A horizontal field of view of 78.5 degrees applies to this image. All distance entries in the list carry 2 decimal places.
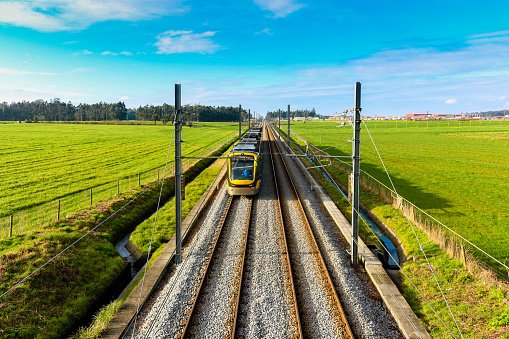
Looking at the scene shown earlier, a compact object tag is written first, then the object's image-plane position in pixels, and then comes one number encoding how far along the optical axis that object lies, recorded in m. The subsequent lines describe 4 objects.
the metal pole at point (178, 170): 12.70
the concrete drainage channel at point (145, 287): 9.03
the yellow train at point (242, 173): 22.05
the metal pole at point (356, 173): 12.05
